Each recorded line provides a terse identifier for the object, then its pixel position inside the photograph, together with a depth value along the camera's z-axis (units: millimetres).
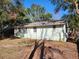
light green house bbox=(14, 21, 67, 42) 9090
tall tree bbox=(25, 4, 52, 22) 18119
